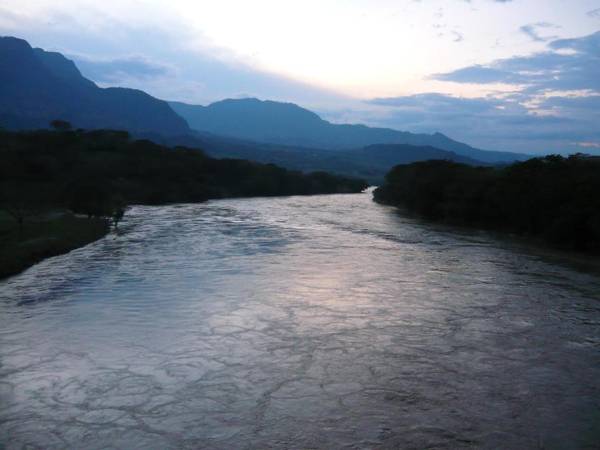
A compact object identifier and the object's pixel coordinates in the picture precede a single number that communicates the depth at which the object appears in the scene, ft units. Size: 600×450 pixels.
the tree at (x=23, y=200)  151.45
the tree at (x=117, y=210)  169.77
